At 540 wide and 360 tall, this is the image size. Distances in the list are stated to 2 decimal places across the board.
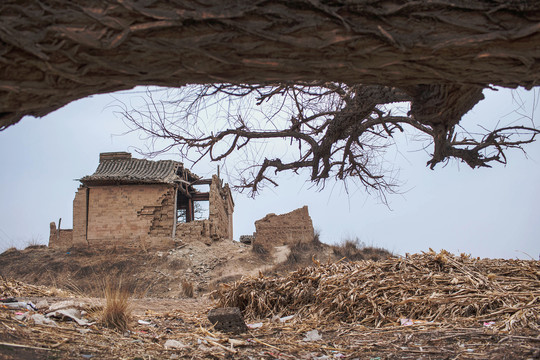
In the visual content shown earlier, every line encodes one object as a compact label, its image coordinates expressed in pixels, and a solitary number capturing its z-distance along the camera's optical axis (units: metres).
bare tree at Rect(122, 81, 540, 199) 5.58
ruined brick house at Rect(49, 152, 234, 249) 18.91
